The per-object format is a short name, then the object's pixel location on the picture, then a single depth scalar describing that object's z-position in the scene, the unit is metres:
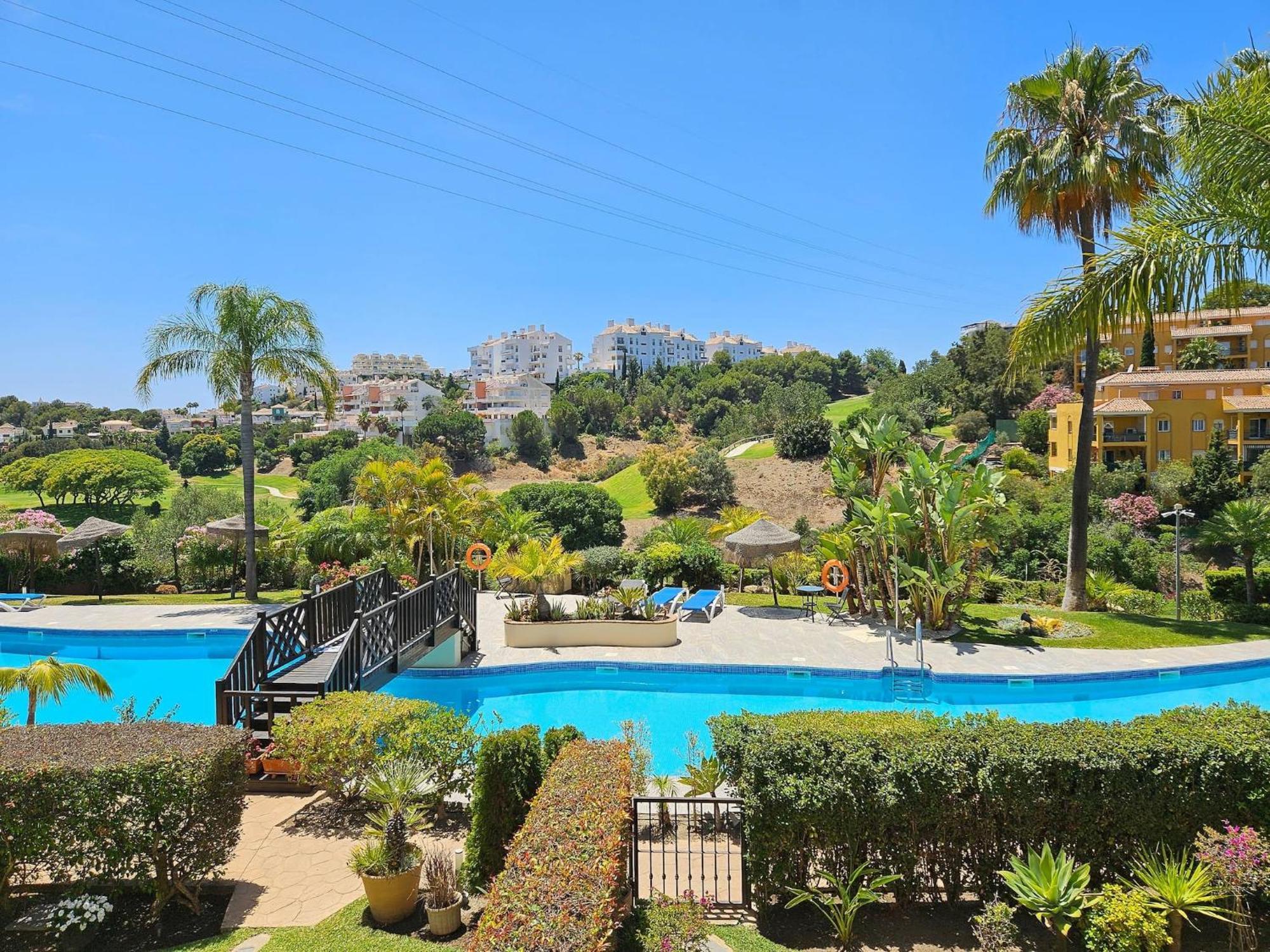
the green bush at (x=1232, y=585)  17.70
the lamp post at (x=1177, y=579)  15.44
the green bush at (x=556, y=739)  5.89
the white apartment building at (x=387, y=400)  104.56
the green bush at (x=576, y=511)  30.05
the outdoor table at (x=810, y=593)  15.81
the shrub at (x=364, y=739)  6.54
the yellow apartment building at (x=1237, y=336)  46.72
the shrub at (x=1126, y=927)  4.49
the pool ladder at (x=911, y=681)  11.71
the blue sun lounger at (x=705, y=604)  16.05
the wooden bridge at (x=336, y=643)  8.35
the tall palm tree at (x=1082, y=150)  14.74
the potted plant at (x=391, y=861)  5.05
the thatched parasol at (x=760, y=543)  17.80
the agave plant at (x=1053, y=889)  4.74
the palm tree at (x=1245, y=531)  16.39
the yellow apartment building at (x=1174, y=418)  37.69
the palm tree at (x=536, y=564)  15.93
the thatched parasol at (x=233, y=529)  19.06
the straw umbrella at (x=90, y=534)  19.95
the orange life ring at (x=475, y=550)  18.55
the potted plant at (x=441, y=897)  4.91
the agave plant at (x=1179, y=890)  4.65
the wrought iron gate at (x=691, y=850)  5.64
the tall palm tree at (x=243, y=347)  16.92
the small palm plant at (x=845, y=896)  4.95
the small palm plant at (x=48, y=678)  6.89
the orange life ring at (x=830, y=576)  15.89
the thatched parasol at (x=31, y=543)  19.84
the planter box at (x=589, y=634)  13.87
